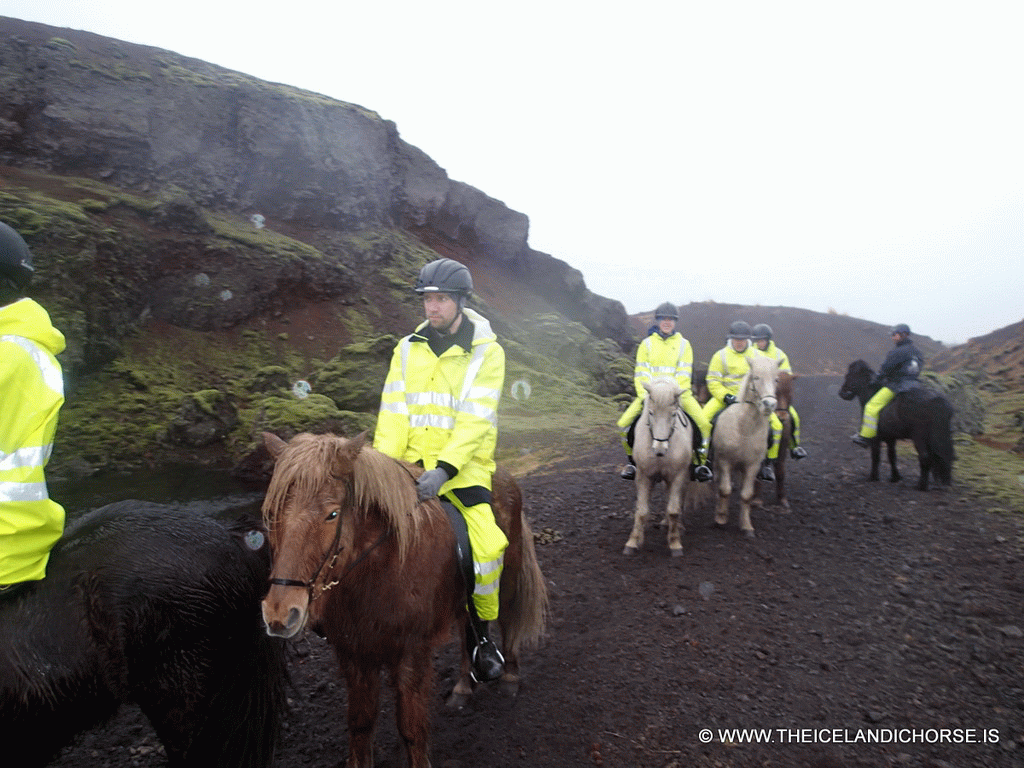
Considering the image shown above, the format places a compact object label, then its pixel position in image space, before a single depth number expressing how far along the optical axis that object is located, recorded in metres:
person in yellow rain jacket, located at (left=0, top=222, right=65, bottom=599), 2.26
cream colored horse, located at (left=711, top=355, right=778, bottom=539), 7.28
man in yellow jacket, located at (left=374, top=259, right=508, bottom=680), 3.34
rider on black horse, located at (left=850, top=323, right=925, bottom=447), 9.97
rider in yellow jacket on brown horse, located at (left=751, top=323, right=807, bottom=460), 9.24
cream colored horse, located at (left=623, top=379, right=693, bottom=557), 6.59
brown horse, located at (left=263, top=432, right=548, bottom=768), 2.26
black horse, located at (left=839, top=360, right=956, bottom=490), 9.24
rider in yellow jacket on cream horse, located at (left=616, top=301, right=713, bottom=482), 7.30
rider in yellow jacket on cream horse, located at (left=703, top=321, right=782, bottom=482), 8.35
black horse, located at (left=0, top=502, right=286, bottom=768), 2.44
